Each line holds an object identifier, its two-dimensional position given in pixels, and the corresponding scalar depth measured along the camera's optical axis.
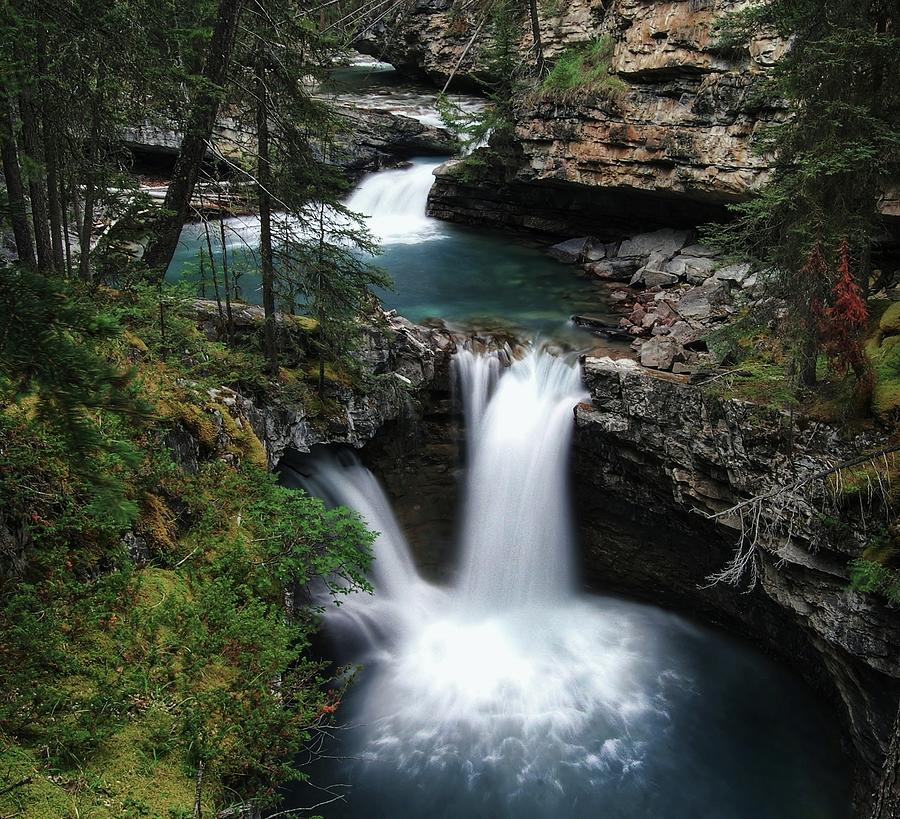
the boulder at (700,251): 17.97
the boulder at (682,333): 13.64
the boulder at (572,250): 20.31
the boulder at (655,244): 18.77
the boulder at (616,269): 18.88
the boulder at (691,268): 17.25
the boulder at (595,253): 20.00
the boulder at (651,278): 17.58
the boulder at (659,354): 12.73
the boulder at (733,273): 16.12
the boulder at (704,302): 15.09
